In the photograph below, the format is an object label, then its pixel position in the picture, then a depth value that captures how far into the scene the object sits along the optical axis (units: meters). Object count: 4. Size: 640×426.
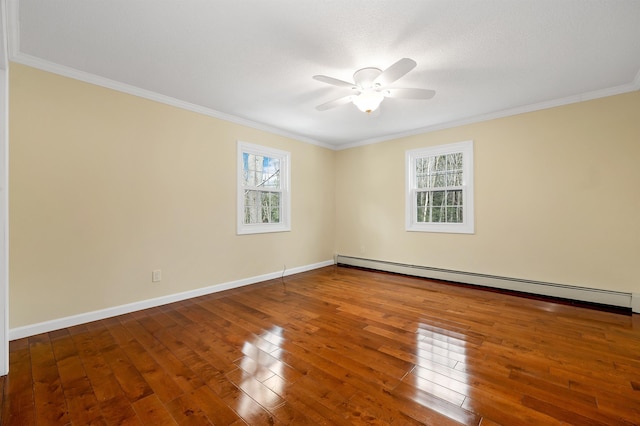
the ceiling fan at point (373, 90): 2.34
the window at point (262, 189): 4.24
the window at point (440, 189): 4.25
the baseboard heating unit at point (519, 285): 3.17
